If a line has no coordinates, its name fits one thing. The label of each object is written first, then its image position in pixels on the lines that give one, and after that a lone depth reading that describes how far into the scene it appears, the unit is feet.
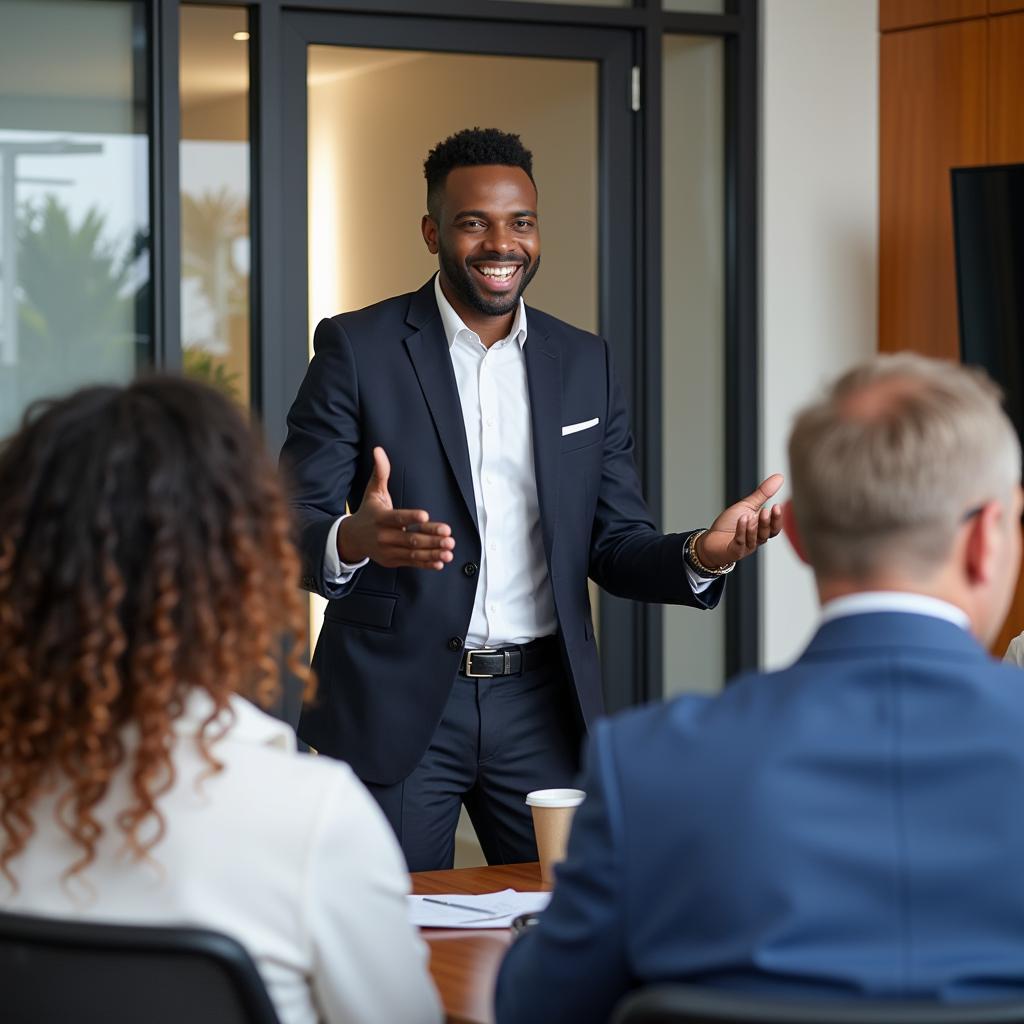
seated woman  10.71
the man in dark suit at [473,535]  15.30
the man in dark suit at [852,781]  9.90
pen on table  13.23
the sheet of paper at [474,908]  13.10
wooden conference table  12.39
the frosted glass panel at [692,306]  20.06
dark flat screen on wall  19.35
